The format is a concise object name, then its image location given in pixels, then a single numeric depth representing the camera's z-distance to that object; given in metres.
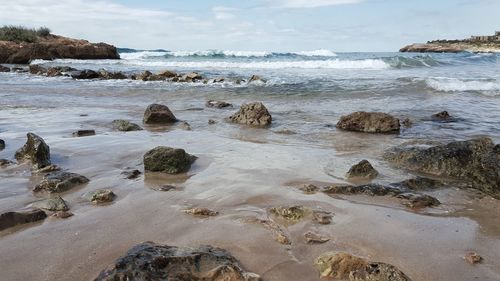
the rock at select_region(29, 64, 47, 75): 21.77
